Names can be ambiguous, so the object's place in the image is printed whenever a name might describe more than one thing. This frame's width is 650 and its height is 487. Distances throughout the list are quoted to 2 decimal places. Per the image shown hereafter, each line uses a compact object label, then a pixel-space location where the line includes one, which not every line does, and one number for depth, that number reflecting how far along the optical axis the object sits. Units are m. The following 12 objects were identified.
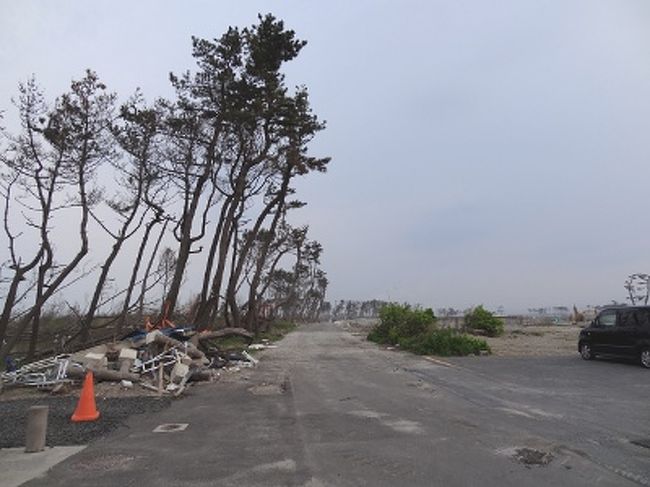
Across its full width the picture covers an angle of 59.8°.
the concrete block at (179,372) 14.08
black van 17.34
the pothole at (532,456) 6.49
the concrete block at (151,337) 15.86
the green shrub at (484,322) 36.03
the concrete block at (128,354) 14.70
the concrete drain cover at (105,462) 6.63
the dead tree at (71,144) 19.38
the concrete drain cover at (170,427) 8.84
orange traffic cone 9.60
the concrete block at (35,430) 7.43
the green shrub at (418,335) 23.20
